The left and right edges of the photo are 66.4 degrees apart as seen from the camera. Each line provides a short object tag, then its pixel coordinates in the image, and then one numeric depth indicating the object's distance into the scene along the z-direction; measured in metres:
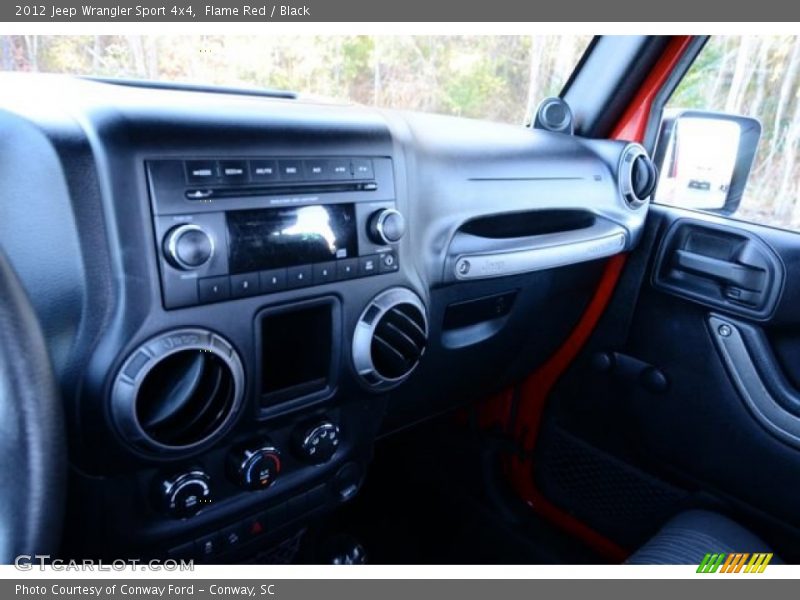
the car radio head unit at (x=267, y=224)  0.72
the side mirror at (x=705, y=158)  1.52
